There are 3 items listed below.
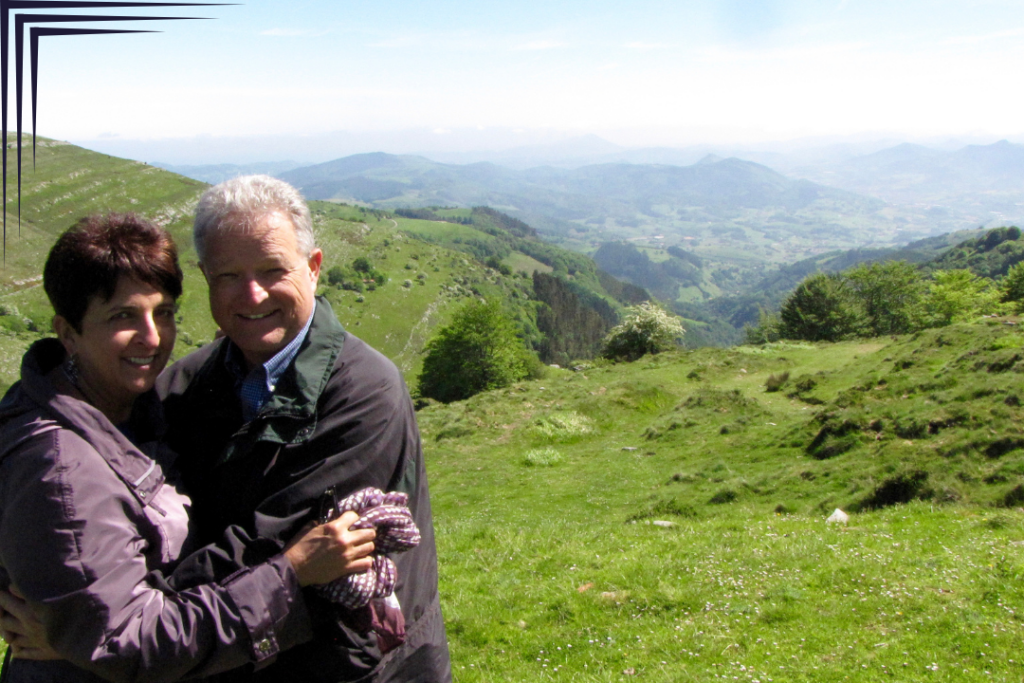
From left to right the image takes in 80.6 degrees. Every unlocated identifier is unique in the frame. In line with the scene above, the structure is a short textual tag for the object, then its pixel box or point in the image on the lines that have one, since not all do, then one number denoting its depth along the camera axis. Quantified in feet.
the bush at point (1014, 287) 160.35
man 8.23
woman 6.82
